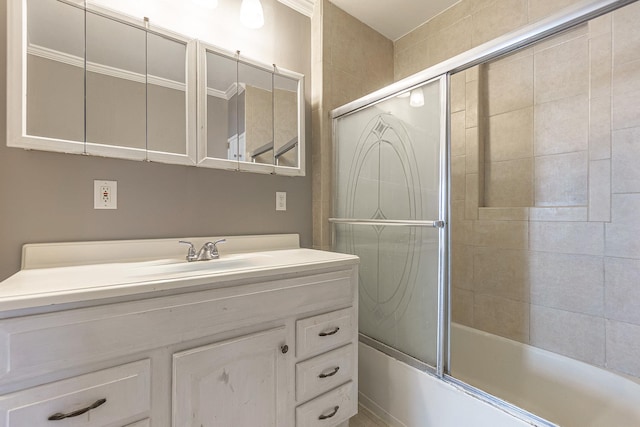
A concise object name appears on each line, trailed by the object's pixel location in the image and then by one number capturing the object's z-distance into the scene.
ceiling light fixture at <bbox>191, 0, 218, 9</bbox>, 1.44
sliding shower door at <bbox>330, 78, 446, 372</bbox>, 1.32
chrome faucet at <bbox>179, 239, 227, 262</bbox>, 1.28
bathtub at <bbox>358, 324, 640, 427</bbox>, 1.21
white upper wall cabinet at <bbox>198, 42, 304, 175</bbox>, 1.42
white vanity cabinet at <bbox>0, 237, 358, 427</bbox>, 0.69
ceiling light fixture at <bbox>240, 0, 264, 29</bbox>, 1.56
